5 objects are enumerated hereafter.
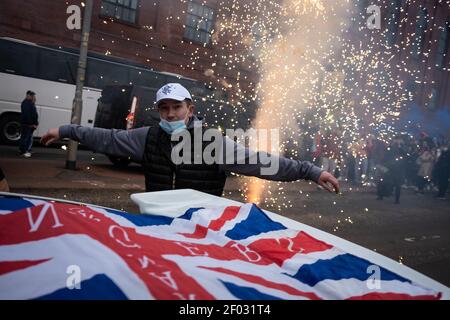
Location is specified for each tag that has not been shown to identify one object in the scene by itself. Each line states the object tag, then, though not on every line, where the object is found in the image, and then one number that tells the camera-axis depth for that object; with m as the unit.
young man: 3.28
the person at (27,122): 11.03
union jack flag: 1.50
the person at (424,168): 16.20
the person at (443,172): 14.81
